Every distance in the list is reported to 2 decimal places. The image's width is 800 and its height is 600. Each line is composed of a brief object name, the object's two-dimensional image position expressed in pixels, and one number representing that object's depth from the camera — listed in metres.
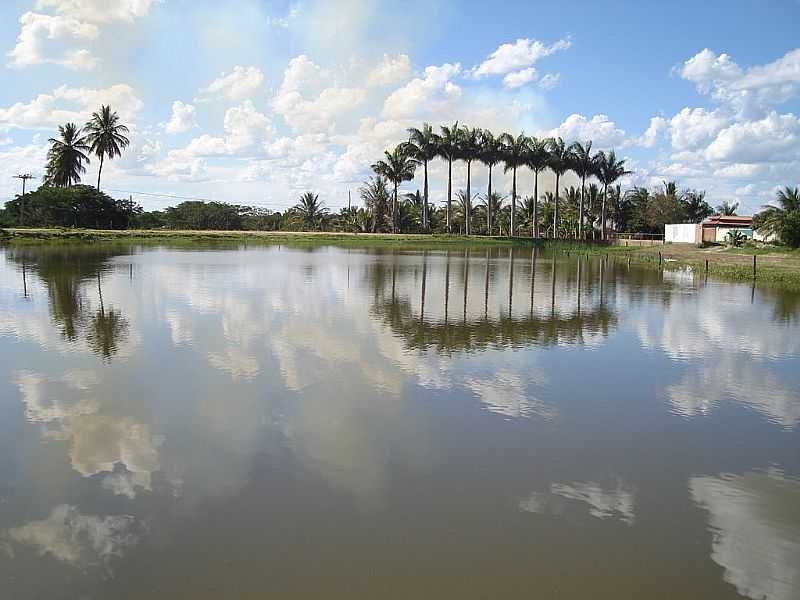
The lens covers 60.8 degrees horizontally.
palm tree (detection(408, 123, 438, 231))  74.06
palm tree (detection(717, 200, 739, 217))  87.31
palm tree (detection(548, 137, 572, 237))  74.69
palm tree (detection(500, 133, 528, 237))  74.25
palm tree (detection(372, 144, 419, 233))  76.25
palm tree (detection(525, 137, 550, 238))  74.19
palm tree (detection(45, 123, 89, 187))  73.38
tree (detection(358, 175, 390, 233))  80.19
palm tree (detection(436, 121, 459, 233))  74.38
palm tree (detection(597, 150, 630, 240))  76.06
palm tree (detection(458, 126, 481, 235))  74.25
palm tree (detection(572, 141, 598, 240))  75.44
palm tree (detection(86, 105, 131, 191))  73.31
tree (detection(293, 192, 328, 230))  94.50
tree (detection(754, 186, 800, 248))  42.47
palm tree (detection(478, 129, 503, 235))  74.38
